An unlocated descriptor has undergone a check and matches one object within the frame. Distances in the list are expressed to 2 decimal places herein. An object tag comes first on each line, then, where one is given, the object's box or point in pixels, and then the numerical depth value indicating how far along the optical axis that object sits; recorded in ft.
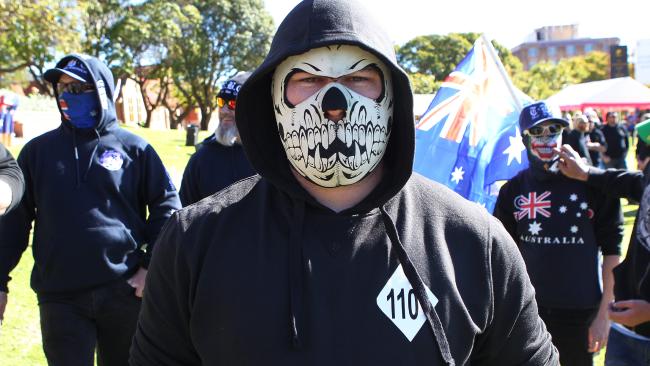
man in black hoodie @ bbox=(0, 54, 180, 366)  11.37
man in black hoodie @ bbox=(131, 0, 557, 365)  5.09
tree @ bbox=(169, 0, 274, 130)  133.18
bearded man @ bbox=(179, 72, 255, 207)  14.60
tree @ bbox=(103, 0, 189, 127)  112.68
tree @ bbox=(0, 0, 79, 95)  64.03
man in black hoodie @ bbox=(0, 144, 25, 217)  9.25
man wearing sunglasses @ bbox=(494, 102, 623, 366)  12.50
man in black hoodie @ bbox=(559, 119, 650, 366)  10.27
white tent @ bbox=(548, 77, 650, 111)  71.51
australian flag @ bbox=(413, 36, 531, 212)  17.34
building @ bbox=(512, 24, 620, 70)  417.69
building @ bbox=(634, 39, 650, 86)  98.92
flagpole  18.02
